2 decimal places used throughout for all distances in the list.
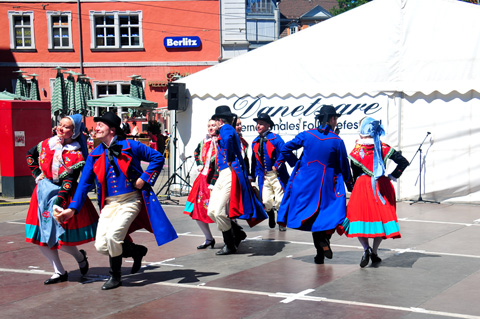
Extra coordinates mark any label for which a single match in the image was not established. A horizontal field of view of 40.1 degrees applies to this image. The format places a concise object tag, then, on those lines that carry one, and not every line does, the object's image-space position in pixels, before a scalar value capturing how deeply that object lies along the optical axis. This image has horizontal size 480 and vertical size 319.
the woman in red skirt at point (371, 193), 7.26
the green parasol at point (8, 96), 22.73
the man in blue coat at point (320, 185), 7.41
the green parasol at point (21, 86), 29.06
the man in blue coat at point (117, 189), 6.34
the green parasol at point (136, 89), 27.75
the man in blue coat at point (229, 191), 8.19
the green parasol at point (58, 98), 23.77
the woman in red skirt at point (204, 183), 8.48
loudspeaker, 14.79
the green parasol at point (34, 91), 28.77
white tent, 13.07
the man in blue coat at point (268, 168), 10.27
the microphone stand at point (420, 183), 13.33
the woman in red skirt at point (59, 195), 6.56
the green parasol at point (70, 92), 25.08
